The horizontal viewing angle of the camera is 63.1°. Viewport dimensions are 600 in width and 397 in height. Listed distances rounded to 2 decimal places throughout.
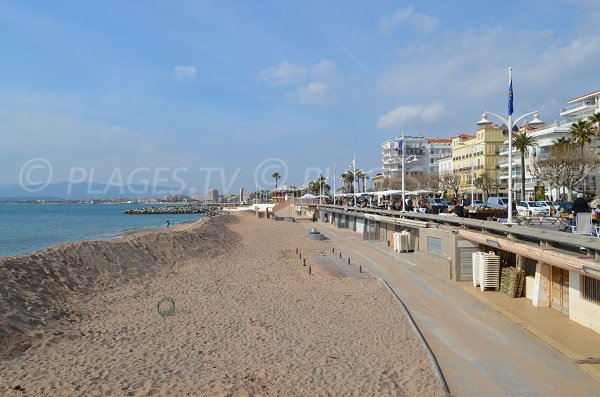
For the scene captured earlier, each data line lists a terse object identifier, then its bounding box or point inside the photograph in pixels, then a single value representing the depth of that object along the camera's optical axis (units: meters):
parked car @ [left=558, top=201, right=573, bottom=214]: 26.80
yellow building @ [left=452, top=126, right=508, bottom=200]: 67.22
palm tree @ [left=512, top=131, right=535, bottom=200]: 41.88
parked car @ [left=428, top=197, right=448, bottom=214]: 31.37
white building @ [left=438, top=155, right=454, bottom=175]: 80.12
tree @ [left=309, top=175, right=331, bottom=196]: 134.09
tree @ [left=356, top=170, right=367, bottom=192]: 105.49
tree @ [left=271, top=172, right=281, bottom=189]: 153.57
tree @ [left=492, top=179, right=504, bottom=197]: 58.29
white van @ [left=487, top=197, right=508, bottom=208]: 34.82
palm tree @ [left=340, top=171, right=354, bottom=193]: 106.31
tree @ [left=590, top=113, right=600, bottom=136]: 36.67
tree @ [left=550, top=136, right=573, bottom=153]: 38.97
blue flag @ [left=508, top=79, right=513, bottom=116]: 15.21
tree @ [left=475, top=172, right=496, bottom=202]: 55.75
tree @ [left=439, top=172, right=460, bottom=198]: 63.16
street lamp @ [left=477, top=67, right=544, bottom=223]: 14.38
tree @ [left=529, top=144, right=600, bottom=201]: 35.91
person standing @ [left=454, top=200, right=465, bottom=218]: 22.17
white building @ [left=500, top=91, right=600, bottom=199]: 51.38
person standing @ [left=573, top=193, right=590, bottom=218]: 17.09
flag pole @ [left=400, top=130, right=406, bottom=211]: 31.49
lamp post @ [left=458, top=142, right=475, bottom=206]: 70.75
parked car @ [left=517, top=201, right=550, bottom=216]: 29.53
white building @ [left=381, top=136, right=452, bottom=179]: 102.00
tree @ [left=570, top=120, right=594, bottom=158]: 38.56
